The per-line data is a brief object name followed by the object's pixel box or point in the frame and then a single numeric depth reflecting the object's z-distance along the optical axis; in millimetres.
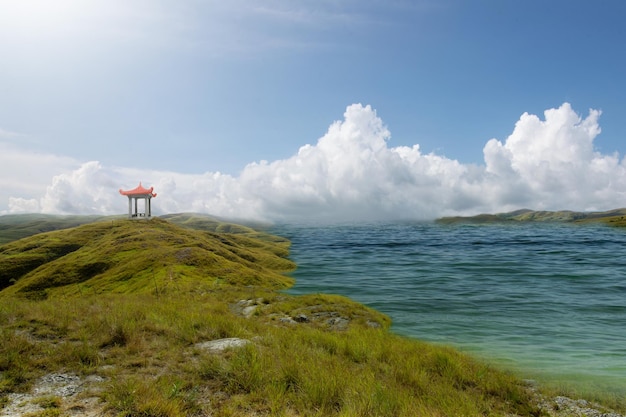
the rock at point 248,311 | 19875
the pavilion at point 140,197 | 61688
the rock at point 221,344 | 10621
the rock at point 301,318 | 19000
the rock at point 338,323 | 18559
